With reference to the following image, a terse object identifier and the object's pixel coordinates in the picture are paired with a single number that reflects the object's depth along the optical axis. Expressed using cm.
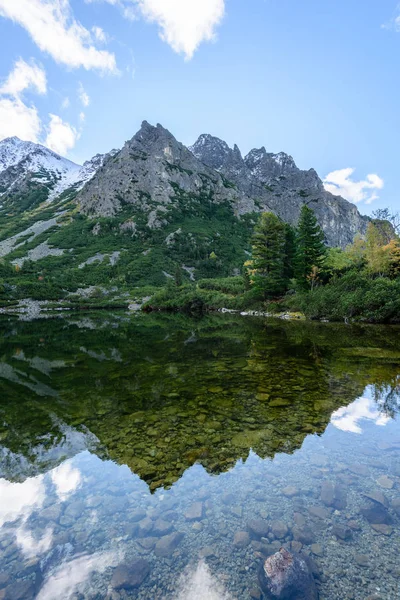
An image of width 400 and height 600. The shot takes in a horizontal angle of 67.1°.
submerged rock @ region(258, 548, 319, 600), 281
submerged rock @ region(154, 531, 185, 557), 345
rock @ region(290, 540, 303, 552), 339
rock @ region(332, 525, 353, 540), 353
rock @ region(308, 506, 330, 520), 391
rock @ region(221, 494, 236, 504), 429
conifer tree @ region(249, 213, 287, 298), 3797
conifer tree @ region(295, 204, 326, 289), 3700
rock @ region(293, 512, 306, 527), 378
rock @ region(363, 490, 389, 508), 414
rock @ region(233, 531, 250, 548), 349
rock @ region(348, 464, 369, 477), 484
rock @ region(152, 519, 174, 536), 376
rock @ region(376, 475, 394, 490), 446
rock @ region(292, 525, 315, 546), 349
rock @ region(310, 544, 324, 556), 330
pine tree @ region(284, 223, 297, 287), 4069
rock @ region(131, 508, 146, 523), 405
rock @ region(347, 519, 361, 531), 366
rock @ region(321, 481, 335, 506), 417
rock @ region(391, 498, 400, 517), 396
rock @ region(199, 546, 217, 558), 339
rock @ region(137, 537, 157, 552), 354
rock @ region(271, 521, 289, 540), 359
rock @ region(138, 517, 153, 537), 377
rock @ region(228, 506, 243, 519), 402
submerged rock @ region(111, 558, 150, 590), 307
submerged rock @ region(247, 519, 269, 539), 362
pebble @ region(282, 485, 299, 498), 438
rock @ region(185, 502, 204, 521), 402
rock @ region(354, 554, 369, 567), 315
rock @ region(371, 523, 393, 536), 357
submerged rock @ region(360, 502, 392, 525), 379
